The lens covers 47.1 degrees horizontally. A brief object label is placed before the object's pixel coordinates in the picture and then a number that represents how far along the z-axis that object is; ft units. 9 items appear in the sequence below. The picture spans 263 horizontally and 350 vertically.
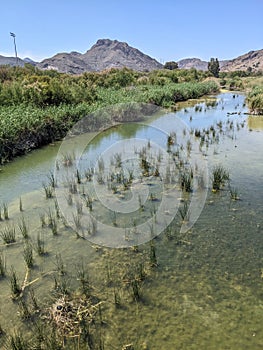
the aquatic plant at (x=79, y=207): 22.14
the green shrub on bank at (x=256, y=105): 65.78
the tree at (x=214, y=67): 227.61
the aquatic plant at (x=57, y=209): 21.98
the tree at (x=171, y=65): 311.47
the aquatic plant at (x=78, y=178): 28.22
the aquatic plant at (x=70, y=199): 23.95
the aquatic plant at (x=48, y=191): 25.35
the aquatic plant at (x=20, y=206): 23.13
